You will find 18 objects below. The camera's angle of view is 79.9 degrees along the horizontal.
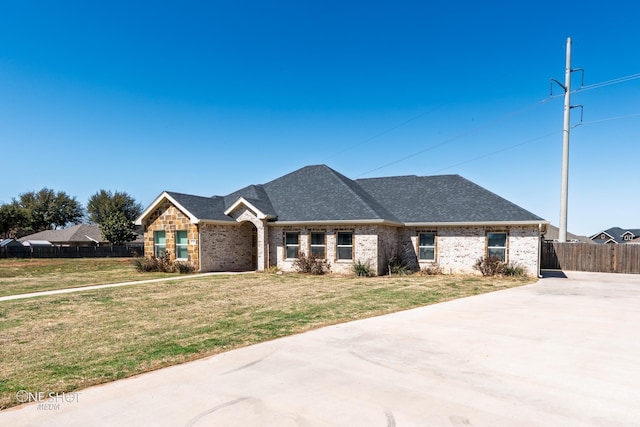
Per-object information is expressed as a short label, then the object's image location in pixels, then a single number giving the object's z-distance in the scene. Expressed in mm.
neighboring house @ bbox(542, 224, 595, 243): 53641
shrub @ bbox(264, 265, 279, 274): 21919
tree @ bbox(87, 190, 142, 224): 61888
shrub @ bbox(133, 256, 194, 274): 21842
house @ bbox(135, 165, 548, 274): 20188
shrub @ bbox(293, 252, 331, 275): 20781
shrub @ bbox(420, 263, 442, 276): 20962
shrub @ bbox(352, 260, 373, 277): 19875
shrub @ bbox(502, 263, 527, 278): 19312
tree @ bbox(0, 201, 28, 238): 59000
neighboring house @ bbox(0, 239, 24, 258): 39844
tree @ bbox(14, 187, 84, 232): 68688
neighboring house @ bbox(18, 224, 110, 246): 54875
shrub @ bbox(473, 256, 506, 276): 19633
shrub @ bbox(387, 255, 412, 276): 20641
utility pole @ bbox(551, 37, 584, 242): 25781
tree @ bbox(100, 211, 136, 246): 48719
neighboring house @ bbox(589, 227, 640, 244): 59172
